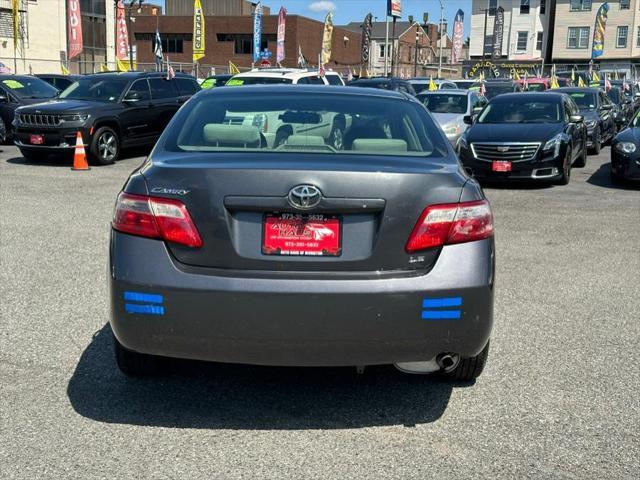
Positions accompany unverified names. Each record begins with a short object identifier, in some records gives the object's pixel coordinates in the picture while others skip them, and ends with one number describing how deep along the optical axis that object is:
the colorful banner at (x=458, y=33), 59.98
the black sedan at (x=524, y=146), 13.26
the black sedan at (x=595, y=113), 18.77
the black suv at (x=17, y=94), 18.66
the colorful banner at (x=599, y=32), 62.88
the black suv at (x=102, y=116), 15.31
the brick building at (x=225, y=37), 78.00
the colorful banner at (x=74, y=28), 42.75
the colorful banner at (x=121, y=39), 40.16
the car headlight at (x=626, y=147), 13.01
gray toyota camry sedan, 3.51
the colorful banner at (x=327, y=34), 47.21
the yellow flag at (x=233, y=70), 33.04
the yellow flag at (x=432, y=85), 23.85
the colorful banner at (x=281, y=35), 49.84
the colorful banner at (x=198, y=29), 44.00
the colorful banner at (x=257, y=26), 52.25
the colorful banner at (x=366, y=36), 57.80
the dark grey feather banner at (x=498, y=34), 69.56
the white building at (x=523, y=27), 71.62
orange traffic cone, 14.82
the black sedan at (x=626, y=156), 12.98
